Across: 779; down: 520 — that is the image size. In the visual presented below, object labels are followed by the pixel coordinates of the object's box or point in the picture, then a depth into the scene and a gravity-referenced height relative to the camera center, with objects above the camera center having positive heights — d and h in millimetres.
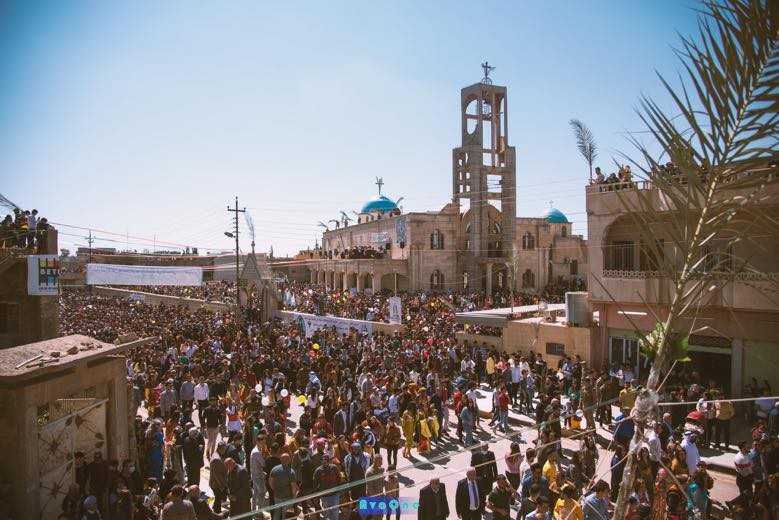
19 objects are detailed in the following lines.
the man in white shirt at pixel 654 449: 8294 -3050
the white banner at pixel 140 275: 32000 -538
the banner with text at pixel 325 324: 23031 -2777
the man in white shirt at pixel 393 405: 12828 -3521
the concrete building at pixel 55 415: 7391 -2491
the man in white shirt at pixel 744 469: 8438 -3415
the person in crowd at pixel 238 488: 7890 -3441
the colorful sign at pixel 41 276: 17609 -313
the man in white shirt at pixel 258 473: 8523 -3472
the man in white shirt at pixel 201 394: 13227 -3312
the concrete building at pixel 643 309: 14617 -1435
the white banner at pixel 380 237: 46228 +2562
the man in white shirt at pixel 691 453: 8656 -3221
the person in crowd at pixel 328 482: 7871 -3349
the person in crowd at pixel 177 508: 6598 -3140
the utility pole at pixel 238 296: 28969 -1711
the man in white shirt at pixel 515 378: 15430 -3432
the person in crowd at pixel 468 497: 7754 -3548
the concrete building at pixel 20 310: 18156 -1564
